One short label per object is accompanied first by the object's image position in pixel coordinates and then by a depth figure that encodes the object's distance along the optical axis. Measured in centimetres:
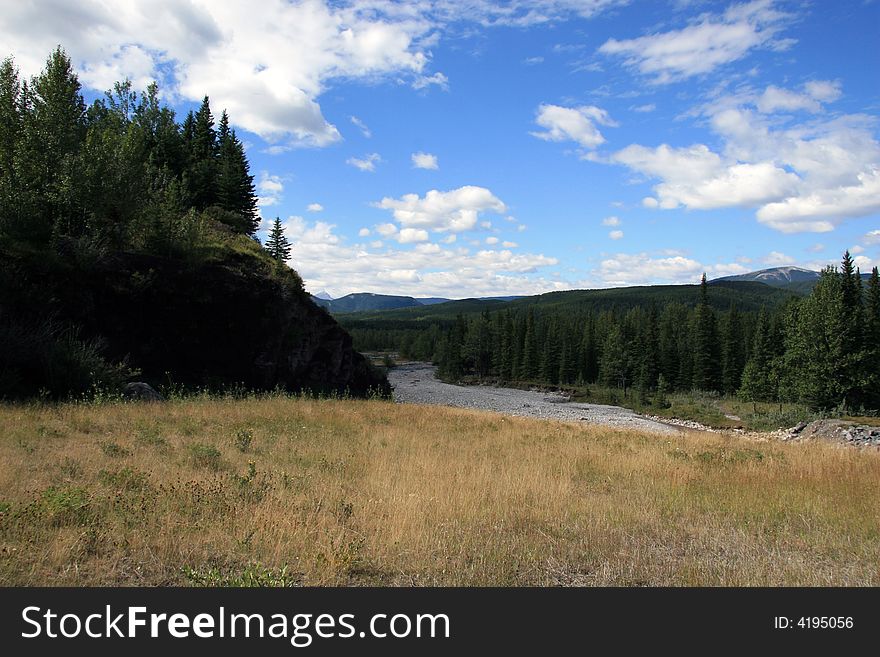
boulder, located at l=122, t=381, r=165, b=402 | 1616
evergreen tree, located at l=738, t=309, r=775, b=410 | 6306
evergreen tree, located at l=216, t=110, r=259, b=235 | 4366
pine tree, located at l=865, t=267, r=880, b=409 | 4653
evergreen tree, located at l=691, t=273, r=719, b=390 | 7831
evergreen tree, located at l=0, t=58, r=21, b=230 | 1838
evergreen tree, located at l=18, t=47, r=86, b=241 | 1966
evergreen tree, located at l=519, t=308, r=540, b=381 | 10012
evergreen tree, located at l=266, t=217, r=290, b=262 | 4981
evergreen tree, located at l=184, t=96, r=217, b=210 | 4309
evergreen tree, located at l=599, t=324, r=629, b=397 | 8594
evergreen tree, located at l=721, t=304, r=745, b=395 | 7662
